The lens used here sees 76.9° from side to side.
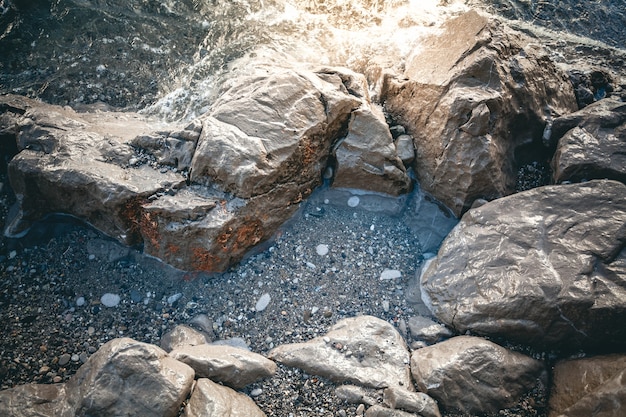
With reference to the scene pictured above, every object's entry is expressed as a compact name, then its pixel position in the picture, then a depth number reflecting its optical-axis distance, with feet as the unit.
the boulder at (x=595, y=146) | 10.85
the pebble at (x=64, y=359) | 10.18
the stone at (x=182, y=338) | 10.47
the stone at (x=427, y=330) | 10.64
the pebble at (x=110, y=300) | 11.26
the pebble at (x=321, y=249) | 12.29
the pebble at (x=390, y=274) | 12.00
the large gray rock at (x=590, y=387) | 7.90
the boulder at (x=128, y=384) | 8.25
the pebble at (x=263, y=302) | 11.36
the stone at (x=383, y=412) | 8.84
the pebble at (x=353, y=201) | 13.07
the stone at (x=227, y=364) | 9.34
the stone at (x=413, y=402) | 8.96
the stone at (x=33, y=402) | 8.41
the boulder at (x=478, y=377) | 9.31
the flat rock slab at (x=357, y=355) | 9.77
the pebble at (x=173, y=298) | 11.41
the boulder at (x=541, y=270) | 9.49
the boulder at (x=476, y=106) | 11.65
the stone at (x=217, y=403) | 8.46
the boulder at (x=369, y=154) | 12.51
